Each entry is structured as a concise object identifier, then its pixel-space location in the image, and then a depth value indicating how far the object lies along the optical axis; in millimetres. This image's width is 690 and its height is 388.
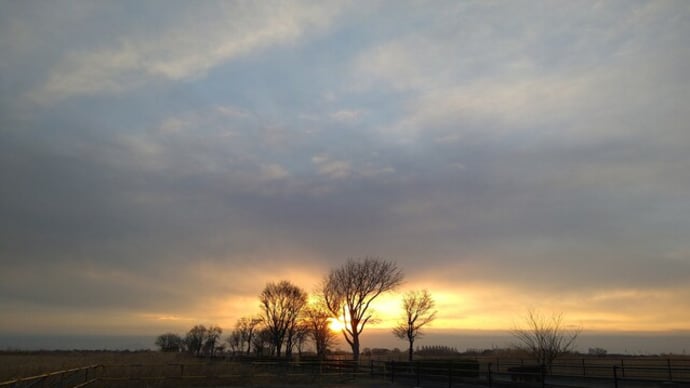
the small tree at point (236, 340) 108750
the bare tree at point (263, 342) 87781
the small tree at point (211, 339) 113188
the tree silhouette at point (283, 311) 79938
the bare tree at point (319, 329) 71600
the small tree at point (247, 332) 97488
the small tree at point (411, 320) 56156
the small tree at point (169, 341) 123812
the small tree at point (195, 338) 116812
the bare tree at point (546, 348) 34562
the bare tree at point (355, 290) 57125
